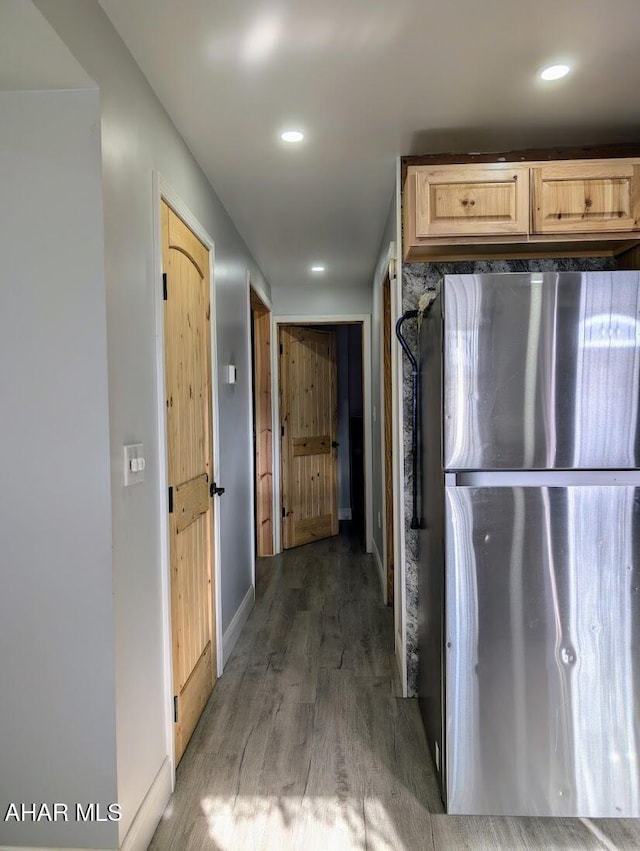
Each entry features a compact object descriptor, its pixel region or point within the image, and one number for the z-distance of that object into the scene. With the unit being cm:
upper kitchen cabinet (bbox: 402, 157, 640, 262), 210
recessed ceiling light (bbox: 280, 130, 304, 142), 216
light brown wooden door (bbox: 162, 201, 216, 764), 206
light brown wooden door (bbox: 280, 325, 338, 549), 508
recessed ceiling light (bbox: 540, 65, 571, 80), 176
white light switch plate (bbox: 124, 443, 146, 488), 160
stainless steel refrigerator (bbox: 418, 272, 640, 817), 167
